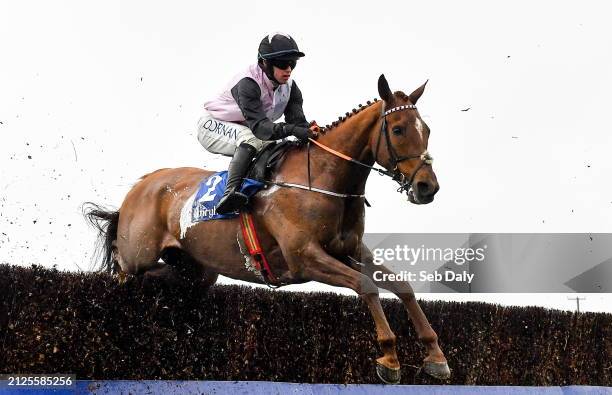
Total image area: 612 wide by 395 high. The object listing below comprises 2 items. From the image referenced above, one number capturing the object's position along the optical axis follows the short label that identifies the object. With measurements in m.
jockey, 15.17
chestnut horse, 13.52
